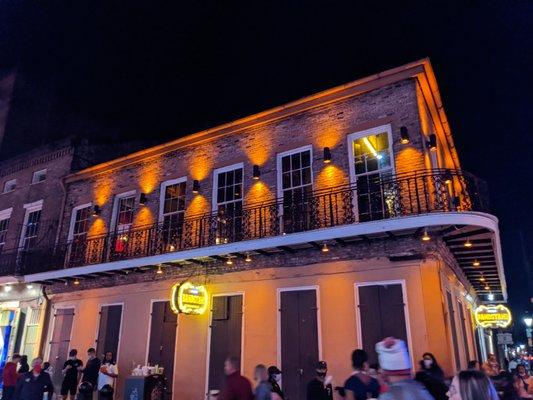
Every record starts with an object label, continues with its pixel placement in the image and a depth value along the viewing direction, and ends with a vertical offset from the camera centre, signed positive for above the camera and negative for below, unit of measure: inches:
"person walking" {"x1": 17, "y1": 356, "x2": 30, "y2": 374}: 454.0 -33.5
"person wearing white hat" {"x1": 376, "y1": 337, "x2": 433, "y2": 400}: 120.6 -12.1
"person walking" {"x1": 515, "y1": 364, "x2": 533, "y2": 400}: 267.5 -37.4
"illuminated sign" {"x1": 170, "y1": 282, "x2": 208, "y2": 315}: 446.6 +36.7
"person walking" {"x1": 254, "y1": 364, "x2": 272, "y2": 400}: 252.2 -31.4
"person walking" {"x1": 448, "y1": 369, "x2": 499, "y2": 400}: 123.1 -15.6
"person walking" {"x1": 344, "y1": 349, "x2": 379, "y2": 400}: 244.4 -29.4
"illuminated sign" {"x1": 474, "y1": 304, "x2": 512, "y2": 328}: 680.4 +25.8
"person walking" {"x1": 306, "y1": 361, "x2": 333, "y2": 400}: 273.1 -36.2
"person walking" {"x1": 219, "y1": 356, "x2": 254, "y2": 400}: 240.8 -29.7
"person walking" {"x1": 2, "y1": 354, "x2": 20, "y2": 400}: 417.7 -43.2
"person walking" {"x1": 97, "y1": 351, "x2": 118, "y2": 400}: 451.8 -48.4
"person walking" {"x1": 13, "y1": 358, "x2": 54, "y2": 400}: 345.4 -41.2
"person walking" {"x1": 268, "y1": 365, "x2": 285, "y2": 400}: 296.1 -31.9
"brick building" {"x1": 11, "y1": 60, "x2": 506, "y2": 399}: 389.4 +89.2
